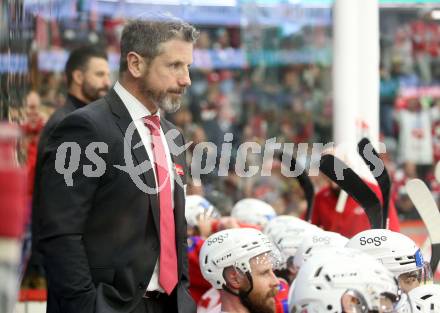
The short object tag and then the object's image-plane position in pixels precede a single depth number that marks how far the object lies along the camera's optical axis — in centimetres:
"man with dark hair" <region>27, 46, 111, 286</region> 1470
